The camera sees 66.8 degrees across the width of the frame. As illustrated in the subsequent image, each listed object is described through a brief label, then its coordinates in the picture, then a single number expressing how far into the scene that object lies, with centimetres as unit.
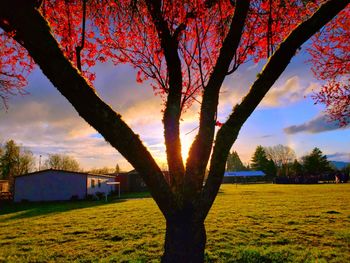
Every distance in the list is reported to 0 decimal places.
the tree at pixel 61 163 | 9025
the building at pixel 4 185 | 4841
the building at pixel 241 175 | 8684
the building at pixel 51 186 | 3459
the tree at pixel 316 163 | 7650
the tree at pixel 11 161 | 6588
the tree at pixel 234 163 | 13188
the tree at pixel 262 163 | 9112
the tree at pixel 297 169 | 8141
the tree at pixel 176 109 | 299
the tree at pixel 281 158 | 11962
